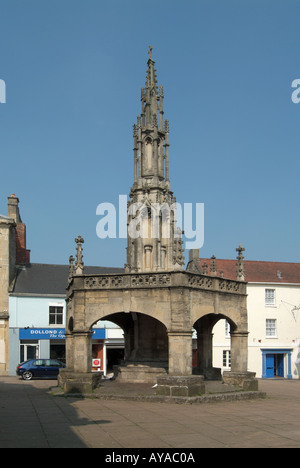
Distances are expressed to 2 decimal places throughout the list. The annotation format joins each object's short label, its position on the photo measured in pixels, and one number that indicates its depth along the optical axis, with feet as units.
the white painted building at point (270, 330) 138.10
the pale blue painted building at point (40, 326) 125.39
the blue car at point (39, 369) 107.34
